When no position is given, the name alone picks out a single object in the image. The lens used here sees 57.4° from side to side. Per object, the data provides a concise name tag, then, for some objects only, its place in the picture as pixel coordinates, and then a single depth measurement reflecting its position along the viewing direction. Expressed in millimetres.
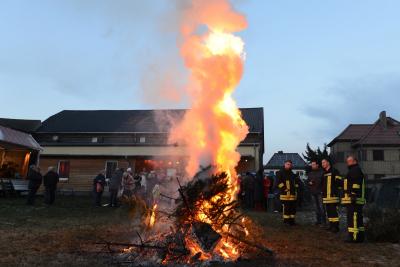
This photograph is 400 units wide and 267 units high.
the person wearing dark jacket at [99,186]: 16344
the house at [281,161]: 70806
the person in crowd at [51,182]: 16188
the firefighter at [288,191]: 11133
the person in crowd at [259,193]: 16219
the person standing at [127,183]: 16250
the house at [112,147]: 27328
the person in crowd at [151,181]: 17592
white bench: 18952
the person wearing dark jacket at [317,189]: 11070
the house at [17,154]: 18933
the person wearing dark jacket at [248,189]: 16344
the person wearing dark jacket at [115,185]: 16297
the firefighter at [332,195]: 9734
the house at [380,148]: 40906
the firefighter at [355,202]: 8281
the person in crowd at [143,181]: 17884
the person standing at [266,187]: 16125
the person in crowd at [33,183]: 15422
